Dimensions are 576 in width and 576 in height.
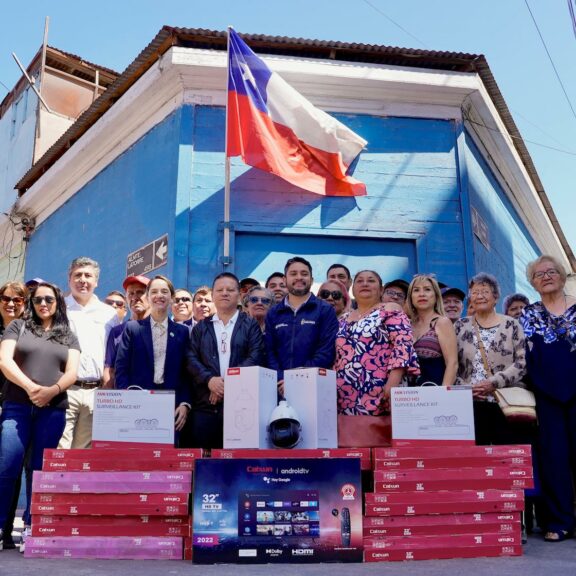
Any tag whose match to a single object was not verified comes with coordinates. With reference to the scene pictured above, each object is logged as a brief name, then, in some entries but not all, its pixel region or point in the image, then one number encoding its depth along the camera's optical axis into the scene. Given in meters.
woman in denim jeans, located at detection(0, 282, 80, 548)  4.24
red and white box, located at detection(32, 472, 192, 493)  3.81
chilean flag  7.64
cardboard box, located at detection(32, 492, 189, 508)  3.78
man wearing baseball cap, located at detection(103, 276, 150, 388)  5.71
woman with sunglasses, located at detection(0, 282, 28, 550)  4.96
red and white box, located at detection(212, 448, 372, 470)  3.70
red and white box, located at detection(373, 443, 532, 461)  3.80
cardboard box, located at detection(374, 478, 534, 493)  3.74
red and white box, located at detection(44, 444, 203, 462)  3.87
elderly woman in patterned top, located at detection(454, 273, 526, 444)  4.54
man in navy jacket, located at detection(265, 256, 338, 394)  4.54
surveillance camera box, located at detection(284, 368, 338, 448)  3.87
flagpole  7.64
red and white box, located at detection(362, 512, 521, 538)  3.66
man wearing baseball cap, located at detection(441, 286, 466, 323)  6.01
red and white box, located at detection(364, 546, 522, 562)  3.59
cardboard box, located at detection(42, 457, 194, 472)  3.86
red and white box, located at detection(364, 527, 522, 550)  3.62
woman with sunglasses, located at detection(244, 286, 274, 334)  5.49
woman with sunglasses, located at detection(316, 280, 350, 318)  5.45
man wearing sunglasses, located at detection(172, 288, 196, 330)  5.82
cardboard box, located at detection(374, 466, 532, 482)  3.76
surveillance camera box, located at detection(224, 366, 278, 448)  3.87
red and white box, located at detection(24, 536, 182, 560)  3.71
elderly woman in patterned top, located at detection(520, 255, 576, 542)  4.30
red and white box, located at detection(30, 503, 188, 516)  3.77
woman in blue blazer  4.58
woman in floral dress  4.40
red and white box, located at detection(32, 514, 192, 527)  3.79
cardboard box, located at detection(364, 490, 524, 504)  3.70
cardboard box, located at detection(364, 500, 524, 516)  3.68
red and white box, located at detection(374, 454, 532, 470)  3.79
